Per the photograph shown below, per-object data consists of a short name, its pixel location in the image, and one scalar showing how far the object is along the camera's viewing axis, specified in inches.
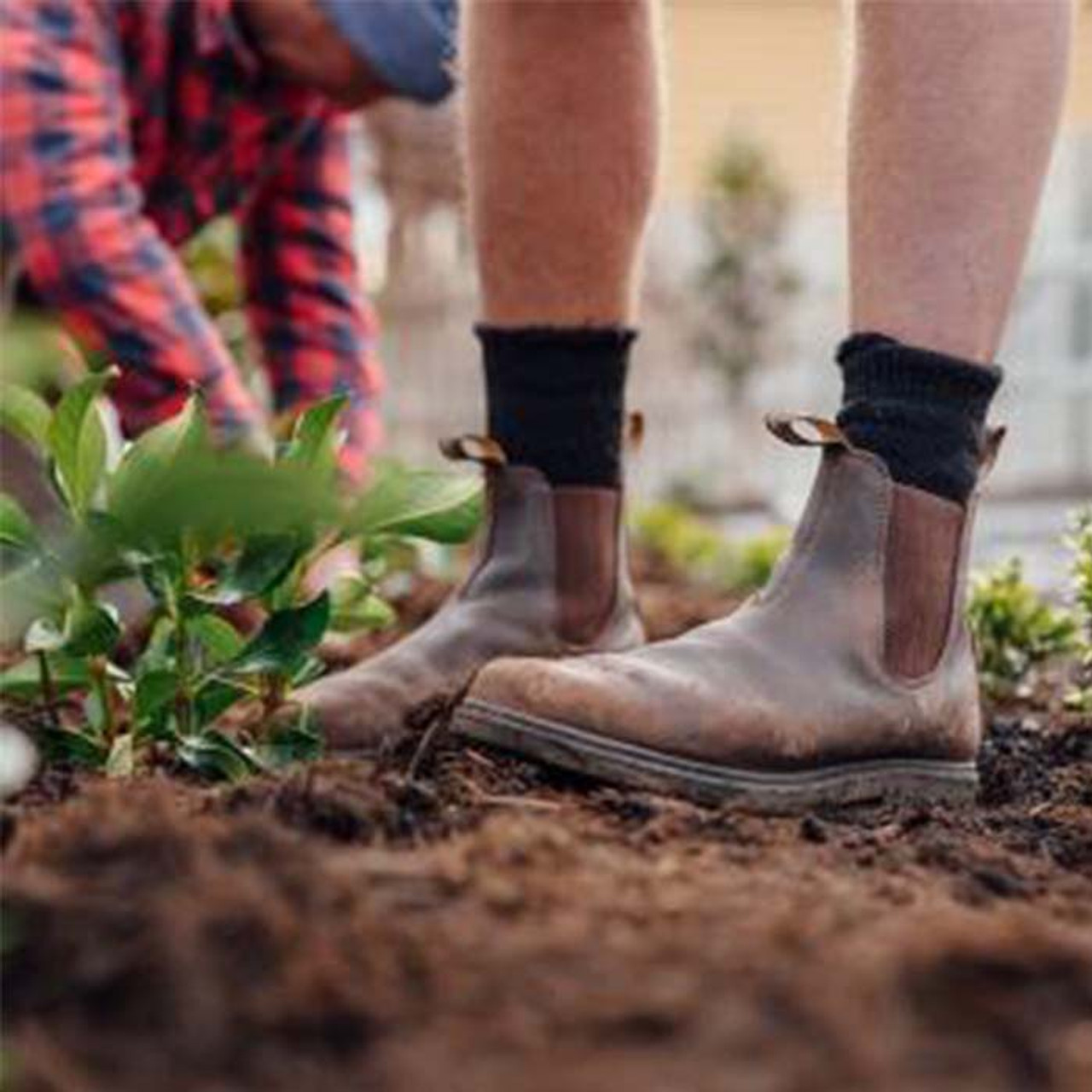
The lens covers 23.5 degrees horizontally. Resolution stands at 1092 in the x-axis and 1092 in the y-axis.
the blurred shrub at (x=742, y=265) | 518.0
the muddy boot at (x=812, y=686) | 79.1
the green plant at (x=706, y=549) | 214.1
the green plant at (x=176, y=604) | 76.6
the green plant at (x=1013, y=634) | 127.4
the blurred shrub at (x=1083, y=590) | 105.3
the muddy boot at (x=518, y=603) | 94.7
